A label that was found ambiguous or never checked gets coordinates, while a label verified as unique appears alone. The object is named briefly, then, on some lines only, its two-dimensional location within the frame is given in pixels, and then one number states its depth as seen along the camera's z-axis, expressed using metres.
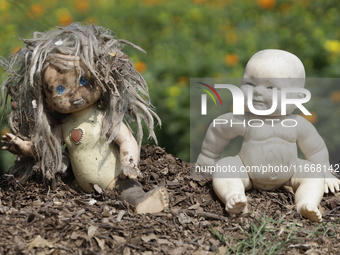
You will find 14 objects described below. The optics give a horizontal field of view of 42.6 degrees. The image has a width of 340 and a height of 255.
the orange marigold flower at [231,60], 3.85
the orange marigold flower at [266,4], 4.61
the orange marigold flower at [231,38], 4.23
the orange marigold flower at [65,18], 4.43
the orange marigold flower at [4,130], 3.35
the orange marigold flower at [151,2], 4.91
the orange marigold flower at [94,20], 4.60
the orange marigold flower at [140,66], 3.76
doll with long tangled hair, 2.59
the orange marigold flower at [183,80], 3.79
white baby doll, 2.66
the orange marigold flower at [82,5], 4.93
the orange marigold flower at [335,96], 3.66
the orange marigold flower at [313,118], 3.60
